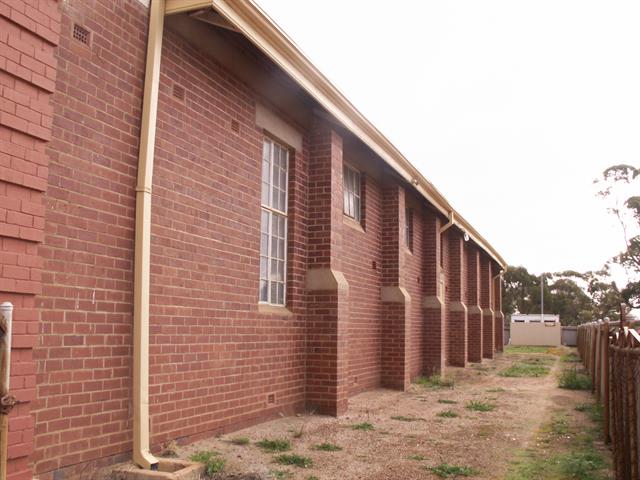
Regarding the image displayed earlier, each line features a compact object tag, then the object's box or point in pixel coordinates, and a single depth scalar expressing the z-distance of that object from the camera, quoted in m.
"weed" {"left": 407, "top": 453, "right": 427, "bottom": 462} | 6.77
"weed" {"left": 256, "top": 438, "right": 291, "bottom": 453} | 6.86
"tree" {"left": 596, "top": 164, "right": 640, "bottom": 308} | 39.94
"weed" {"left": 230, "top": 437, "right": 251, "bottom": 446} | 6.94
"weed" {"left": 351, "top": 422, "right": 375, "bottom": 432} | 8.44
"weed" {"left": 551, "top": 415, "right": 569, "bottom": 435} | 8.58
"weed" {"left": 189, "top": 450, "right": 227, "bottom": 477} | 5.54
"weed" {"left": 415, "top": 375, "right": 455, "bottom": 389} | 14.13
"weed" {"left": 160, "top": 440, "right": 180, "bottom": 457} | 6.07
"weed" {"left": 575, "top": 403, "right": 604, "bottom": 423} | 9.62
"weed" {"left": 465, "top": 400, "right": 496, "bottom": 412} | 10.41
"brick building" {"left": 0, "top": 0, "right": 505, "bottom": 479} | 4.50
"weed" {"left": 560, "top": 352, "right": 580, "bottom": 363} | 24.41
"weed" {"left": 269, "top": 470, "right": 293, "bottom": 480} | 5.79
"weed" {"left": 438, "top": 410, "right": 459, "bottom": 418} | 9.72
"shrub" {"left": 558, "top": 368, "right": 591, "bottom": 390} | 13.81
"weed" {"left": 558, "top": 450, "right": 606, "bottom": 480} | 6.17
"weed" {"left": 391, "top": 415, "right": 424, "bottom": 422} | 9.31
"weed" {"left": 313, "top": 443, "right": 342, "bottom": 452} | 7.08
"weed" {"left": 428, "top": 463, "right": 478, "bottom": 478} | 6.17
